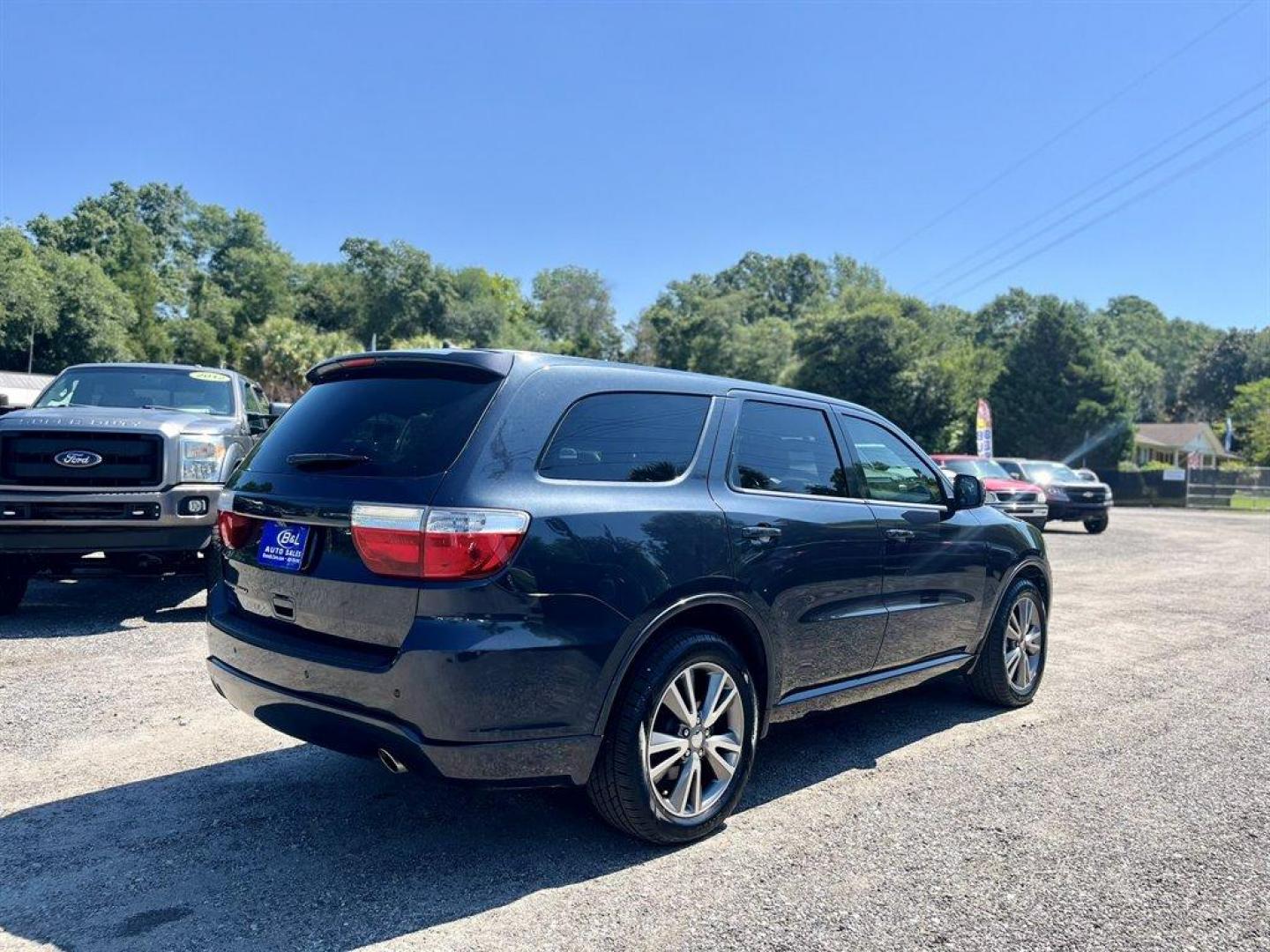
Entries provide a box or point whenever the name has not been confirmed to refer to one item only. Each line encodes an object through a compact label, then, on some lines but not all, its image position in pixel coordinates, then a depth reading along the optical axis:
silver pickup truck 6.46
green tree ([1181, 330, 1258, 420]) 83.76
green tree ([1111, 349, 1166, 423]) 85.36
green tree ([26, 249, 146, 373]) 50.12
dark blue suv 2.91
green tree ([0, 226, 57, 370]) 46.78
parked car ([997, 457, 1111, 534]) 20.38
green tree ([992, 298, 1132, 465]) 43.09
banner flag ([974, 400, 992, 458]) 24.27
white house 63.97
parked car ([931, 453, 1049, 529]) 18.23
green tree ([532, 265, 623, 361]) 92.56
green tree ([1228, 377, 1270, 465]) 49.72
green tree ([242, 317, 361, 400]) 47.69
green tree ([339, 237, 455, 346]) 68.62
